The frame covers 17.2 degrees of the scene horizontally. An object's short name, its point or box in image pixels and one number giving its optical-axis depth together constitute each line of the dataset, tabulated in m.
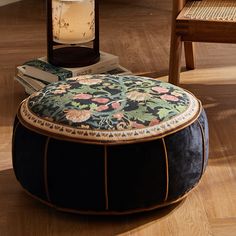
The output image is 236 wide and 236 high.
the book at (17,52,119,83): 2.75
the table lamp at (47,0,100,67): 2.77
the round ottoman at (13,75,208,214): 1.84
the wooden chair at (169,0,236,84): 2.49
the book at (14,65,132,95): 2.80
